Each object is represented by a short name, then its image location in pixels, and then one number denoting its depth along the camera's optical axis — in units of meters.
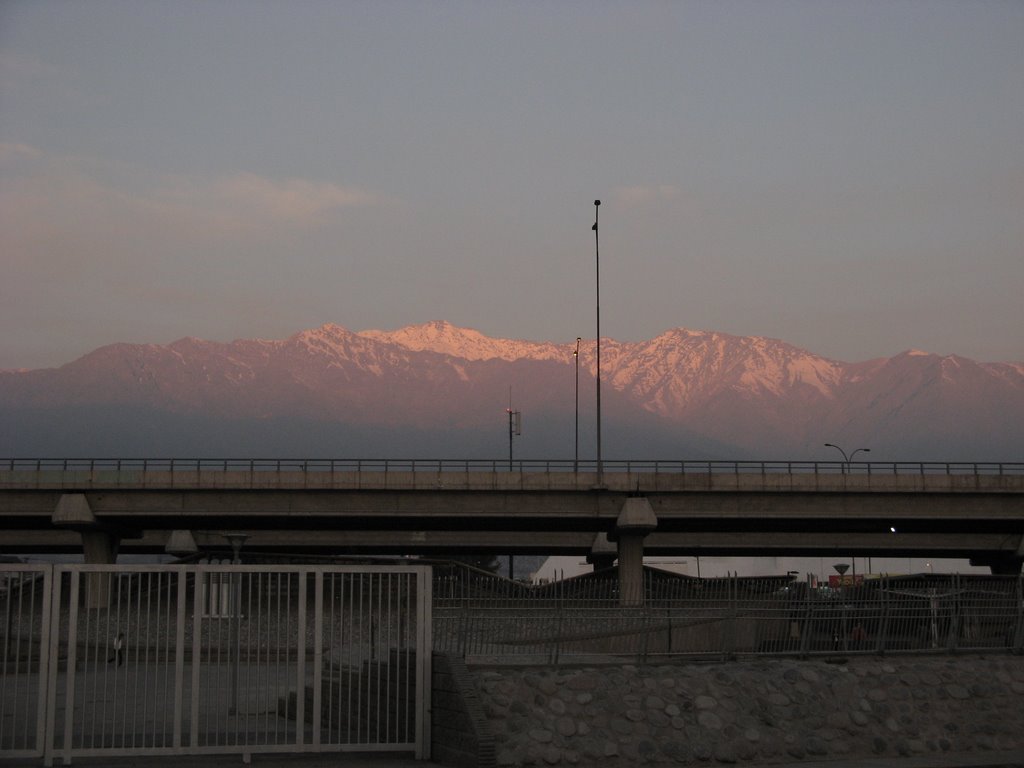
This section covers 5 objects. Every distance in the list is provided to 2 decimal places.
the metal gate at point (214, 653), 16.80
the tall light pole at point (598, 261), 71.31
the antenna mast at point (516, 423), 110.94
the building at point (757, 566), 108.88
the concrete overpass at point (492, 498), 59.59
